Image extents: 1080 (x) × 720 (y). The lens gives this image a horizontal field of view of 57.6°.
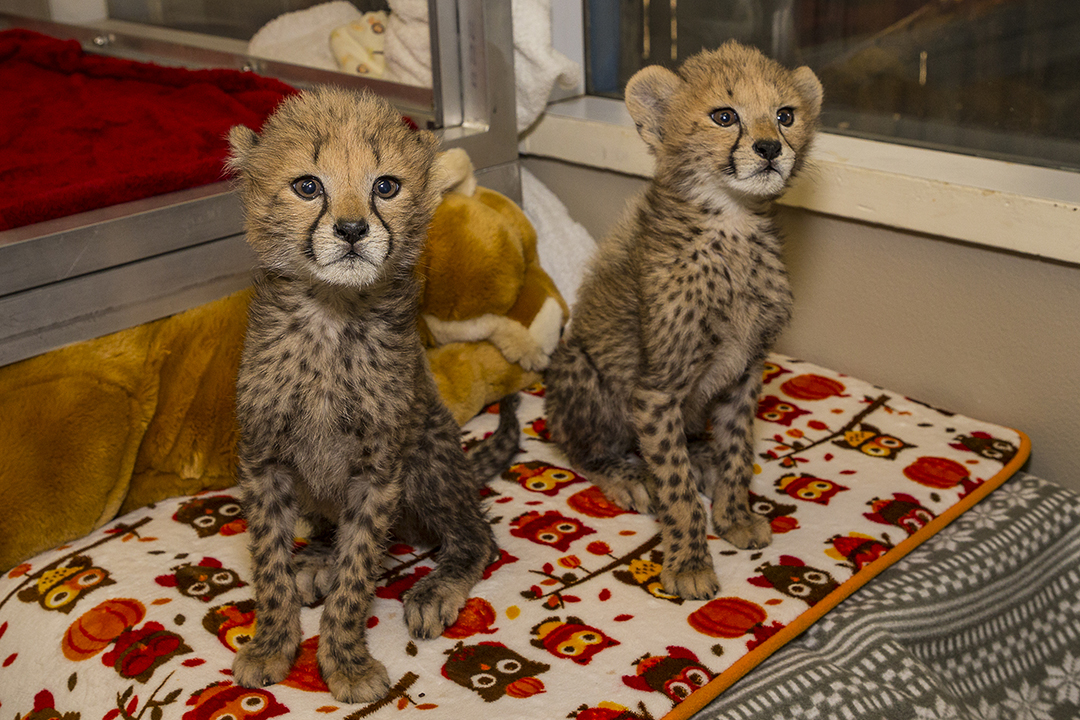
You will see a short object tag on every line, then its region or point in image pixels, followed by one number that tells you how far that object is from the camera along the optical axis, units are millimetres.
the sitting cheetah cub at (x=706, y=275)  1756
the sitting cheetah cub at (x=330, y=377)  1452
